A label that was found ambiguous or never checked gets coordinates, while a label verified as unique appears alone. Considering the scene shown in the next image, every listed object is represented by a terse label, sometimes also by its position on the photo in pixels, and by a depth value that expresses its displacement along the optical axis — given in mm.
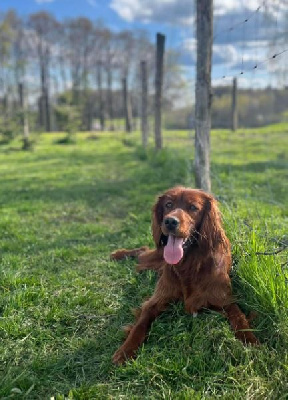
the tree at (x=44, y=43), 32781
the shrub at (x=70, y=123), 19641
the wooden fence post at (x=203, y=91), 4624
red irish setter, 2434
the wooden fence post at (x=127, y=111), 23625
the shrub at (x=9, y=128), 17656
